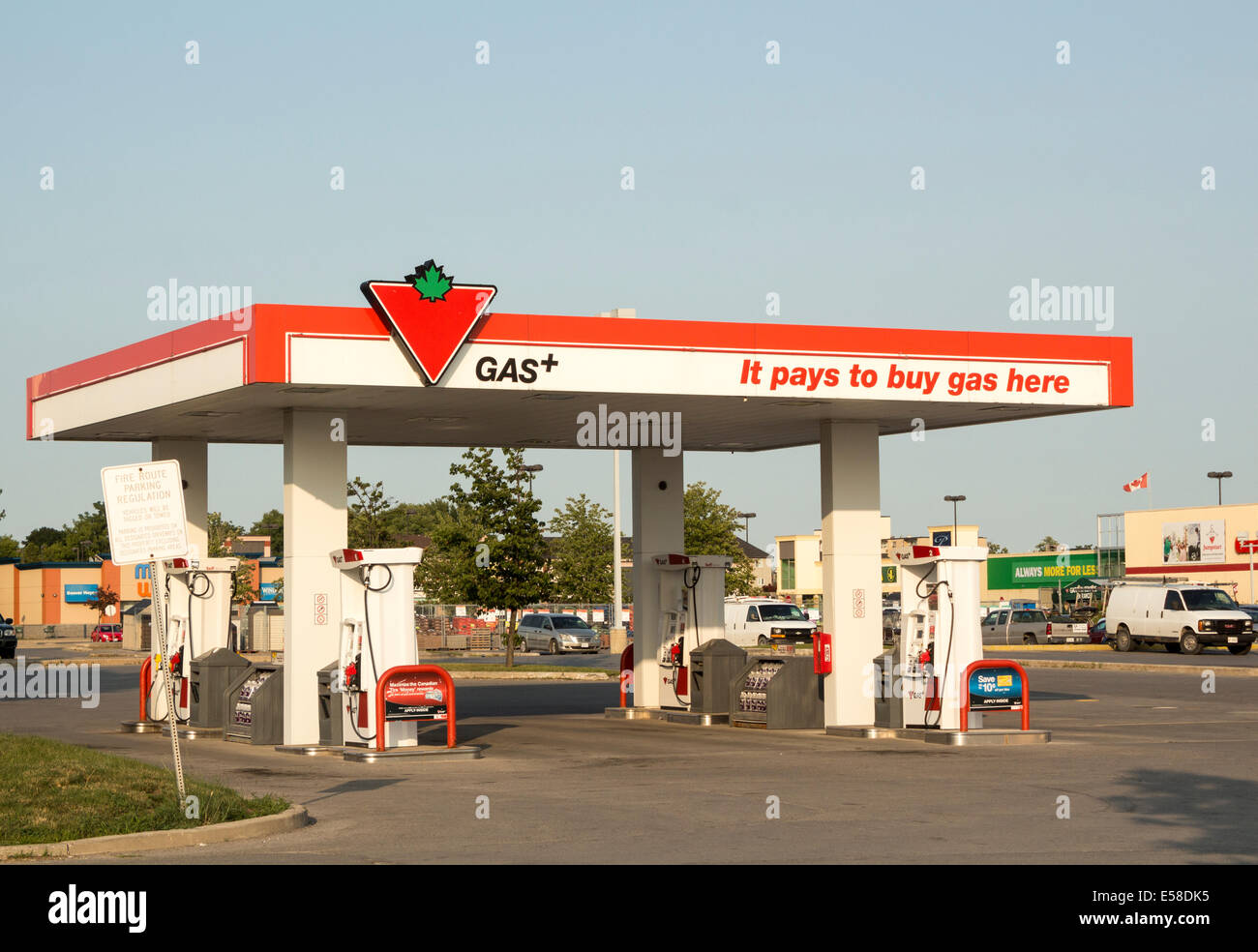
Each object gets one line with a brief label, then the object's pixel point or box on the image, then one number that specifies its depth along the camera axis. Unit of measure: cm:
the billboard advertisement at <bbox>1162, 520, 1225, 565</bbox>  8138
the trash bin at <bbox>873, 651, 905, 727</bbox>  2311
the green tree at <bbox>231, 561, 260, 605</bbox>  8028
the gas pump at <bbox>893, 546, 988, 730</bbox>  2206
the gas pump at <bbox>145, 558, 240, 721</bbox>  2539
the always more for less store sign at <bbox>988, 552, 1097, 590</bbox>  9450
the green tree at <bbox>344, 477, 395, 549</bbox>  6912
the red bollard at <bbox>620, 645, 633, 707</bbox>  2809
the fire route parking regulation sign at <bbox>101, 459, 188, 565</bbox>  1323
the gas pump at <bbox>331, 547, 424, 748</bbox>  2038
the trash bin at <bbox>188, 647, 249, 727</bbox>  2478
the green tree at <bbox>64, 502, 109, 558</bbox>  15175
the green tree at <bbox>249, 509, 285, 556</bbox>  16050
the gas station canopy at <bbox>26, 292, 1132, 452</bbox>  1984
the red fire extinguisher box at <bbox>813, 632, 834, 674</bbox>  2402
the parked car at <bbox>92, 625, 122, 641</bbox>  8058
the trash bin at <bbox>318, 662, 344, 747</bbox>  2145
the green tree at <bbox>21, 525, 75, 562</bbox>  14812
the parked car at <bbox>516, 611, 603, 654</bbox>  6034
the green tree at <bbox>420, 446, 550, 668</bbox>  4519
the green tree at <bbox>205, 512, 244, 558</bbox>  8188
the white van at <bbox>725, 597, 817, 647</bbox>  5800
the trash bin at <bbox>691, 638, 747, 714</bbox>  2597
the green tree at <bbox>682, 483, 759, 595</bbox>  6588
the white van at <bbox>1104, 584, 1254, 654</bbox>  5006
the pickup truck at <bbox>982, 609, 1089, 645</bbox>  6172
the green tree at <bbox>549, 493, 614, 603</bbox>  7900
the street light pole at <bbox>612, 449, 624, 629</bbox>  4828
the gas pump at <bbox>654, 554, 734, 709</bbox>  2645
